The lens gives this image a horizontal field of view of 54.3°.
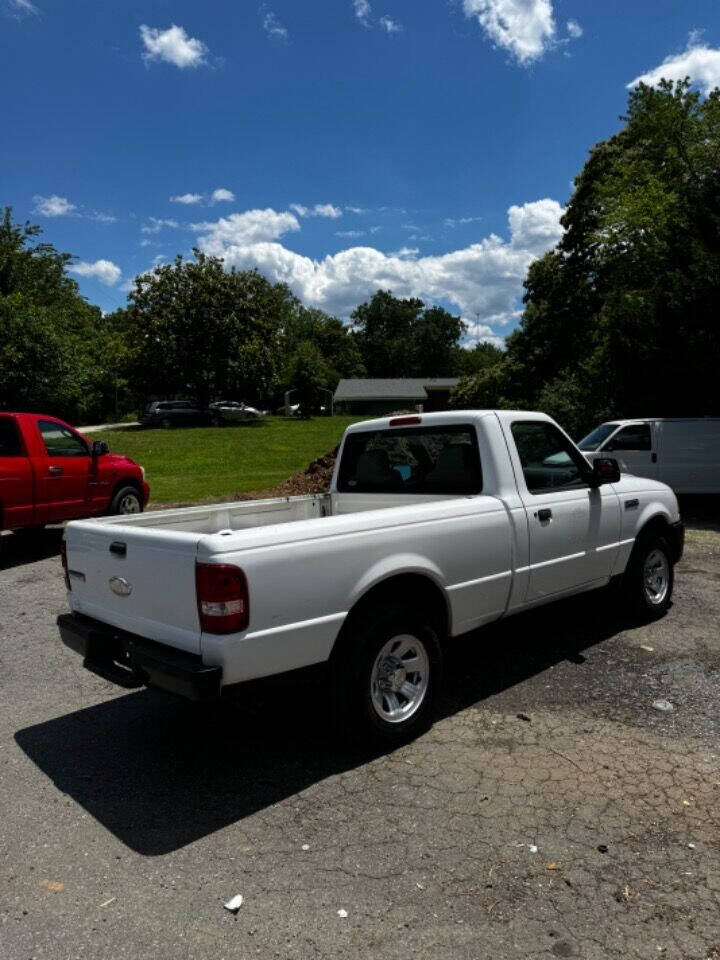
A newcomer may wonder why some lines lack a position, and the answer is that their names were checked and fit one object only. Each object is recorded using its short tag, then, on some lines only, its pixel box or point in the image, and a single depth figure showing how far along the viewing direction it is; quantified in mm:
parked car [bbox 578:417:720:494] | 13062
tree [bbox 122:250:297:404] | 41719
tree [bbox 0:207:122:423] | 28984
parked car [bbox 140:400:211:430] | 41562
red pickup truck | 8875
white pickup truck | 3227
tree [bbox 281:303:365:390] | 94000
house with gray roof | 72062
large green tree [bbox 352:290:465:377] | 112562
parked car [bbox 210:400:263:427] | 43250
